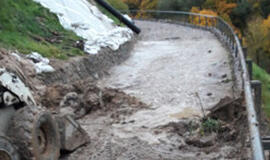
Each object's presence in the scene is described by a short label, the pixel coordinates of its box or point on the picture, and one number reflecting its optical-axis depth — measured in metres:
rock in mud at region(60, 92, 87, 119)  8.67
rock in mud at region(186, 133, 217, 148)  7.09
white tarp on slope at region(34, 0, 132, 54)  15.91
